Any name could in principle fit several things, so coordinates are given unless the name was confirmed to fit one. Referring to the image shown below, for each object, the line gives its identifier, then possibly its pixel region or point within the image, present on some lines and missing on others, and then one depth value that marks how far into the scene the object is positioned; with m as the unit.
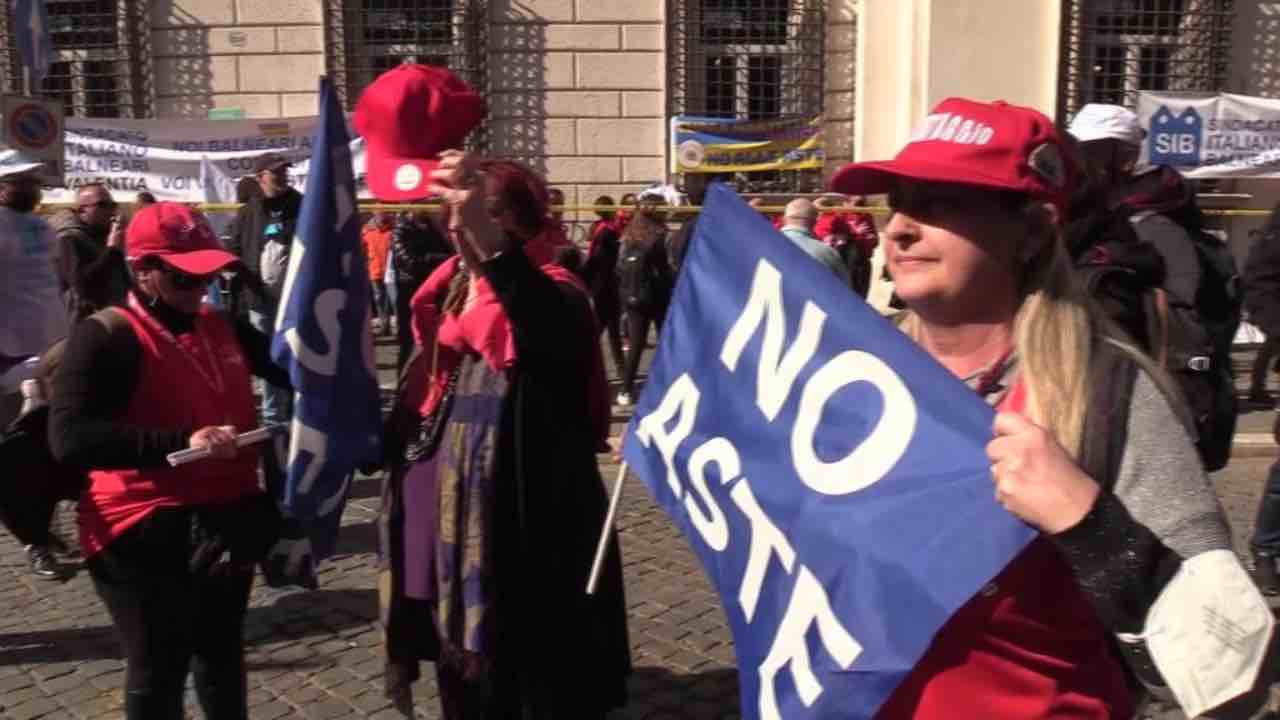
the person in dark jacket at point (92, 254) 7.06
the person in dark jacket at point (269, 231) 8.04
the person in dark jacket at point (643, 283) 9.28
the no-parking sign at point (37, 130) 8.32
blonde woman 1.35
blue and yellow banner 13.33
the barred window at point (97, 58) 13.65
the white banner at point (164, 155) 12.38
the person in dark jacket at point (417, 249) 9.03
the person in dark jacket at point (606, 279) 10.00
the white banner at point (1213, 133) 12.00
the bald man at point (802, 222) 6.36
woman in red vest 2.85
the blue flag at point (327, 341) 2.84
